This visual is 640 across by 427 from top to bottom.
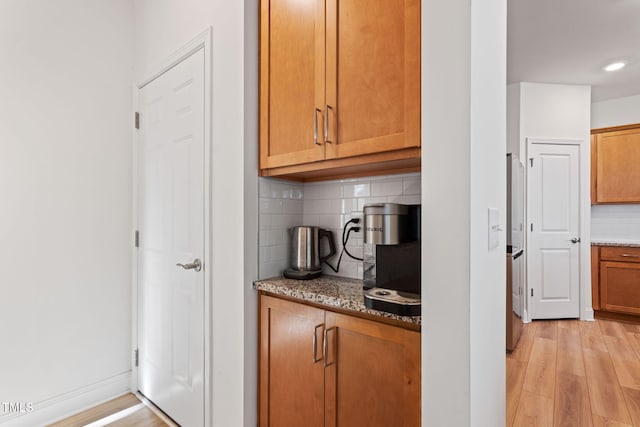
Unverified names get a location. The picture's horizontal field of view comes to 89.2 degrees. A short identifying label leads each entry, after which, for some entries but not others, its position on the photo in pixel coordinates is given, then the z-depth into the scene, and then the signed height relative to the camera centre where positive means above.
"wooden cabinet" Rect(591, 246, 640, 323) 3.78 -0.81
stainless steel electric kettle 1.58 -0.19
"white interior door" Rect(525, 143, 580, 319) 3.92 -0.17
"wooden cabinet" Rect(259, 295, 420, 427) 1.04 -0.57
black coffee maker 1.12 -0.12
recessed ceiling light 3.34 +1.56
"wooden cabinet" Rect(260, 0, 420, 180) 1.08 +0.49
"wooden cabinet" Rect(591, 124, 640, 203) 3.96 +0.63
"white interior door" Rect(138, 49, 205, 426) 1.74 -0.16
